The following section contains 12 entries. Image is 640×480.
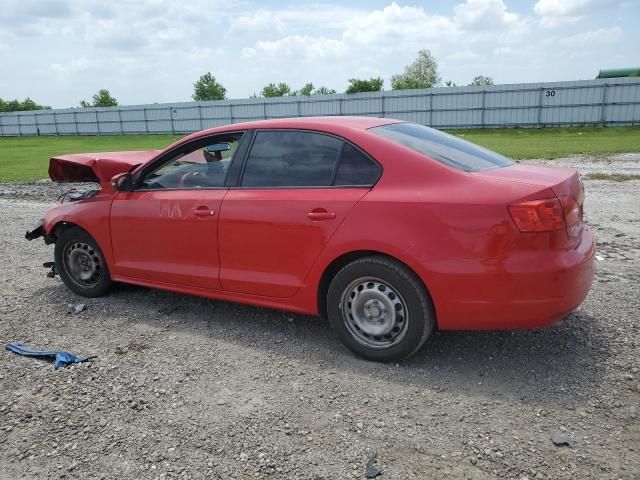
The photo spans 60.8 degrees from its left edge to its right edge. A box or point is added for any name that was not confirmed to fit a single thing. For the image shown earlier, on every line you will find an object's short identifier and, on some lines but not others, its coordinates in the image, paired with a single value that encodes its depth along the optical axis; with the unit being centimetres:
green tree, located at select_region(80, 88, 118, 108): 8721
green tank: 4309
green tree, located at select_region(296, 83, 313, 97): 7312
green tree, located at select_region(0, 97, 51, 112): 8219
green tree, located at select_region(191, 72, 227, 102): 7969
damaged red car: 330
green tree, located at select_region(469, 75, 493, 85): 8444
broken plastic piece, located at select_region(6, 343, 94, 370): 395
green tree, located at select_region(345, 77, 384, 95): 5408
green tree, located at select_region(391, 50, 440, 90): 8112
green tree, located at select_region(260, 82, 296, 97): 7662
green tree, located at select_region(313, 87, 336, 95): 7148
